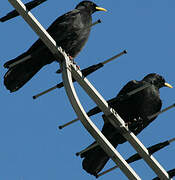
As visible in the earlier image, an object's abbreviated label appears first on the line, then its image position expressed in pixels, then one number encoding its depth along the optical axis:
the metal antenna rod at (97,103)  11.02
